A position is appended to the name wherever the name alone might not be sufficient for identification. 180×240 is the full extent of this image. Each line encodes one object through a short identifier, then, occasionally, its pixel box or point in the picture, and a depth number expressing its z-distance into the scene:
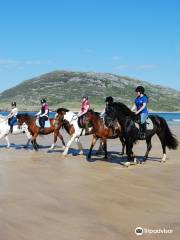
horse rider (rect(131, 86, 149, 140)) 10.07
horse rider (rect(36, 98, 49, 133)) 13.77
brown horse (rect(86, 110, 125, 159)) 11.04
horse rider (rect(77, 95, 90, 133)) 11.63
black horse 9.77
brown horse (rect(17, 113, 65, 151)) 13.61
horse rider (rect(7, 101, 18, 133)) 14.25
